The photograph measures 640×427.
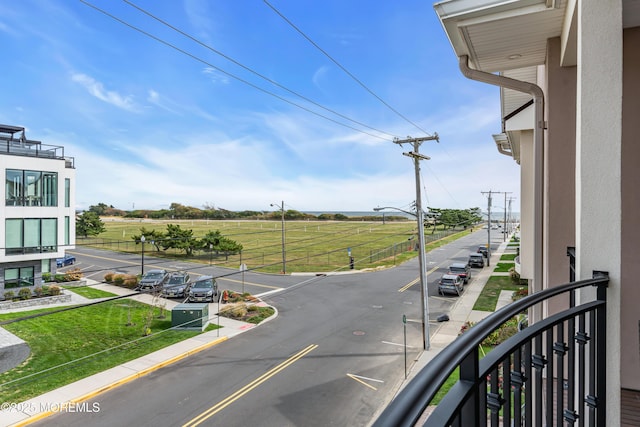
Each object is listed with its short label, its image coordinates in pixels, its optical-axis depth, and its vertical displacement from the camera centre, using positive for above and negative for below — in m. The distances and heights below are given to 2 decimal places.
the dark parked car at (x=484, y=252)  30.61 -3.34
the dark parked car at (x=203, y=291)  17.56 -4.07
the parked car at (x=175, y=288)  18.42 -4.10
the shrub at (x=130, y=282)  20.95 -4.26
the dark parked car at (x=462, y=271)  20.63 -3.51
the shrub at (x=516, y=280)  19.66 -3.83
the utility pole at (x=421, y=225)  11.17 -0.38
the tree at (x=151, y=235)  26.83 -1.86
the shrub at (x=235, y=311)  14.85 -4.31
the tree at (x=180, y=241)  28.69 -2.34
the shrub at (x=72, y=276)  20.83 -4.05
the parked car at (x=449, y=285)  17.81 -3.70
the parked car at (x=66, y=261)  26.94 -3.92
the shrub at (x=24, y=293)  18.53 -4.41
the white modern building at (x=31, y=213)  18.33 -0.03
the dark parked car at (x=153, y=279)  18.94 -3.80
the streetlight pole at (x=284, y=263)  23.08 -3.76
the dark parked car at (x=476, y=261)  27.11 -3.67
